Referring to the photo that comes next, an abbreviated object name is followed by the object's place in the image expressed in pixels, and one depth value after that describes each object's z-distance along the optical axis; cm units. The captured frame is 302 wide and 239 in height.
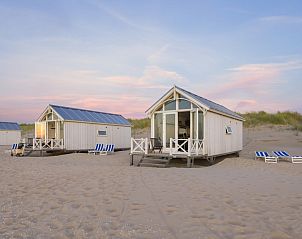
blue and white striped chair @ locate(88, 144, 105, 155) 2253
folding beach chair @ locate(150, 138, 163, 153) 1602
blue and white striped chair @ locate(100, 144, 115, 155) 2239
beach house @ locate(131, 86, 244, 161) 1477
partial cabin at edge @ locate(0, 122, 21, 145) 4044
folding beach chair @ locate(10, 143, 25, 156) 2283
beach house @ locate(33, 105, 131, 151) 2316
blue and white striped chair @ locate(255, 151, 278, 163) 1670
